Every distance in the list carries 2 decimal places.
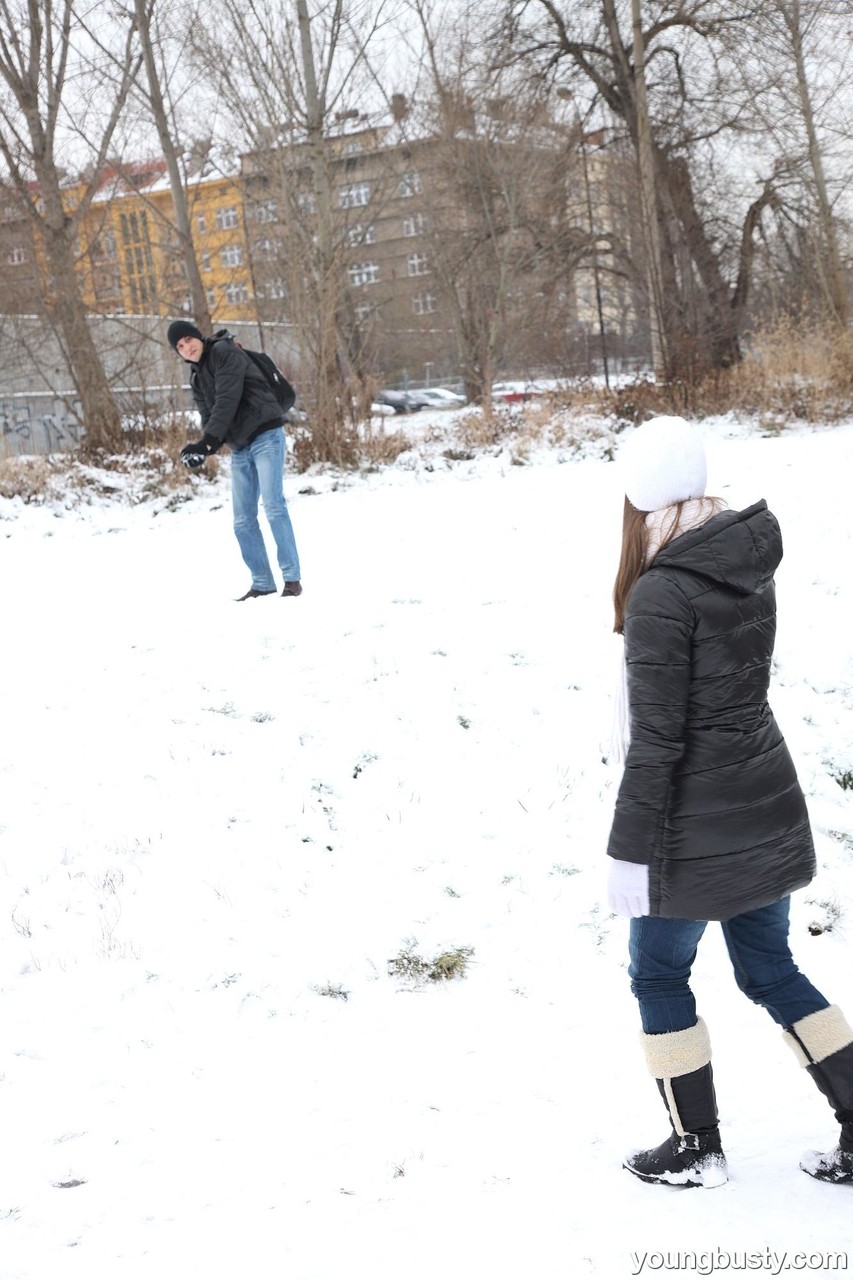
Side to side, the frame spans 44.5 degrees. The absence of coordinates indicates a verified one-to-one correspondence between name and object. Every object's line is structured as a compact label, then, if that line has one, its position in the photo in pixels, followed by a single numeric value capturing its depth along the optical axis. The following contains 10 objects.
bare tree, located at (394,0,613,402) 22.00
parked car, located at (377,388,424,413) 32.38
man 6.68
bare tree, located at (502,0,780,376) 19.27
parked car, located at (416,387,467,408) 33.75
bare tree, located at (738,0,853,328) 17.14
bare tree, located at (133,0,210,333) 15.39
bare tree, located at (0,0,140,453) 14.20
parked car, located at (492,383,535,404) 18.16
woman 2.23
